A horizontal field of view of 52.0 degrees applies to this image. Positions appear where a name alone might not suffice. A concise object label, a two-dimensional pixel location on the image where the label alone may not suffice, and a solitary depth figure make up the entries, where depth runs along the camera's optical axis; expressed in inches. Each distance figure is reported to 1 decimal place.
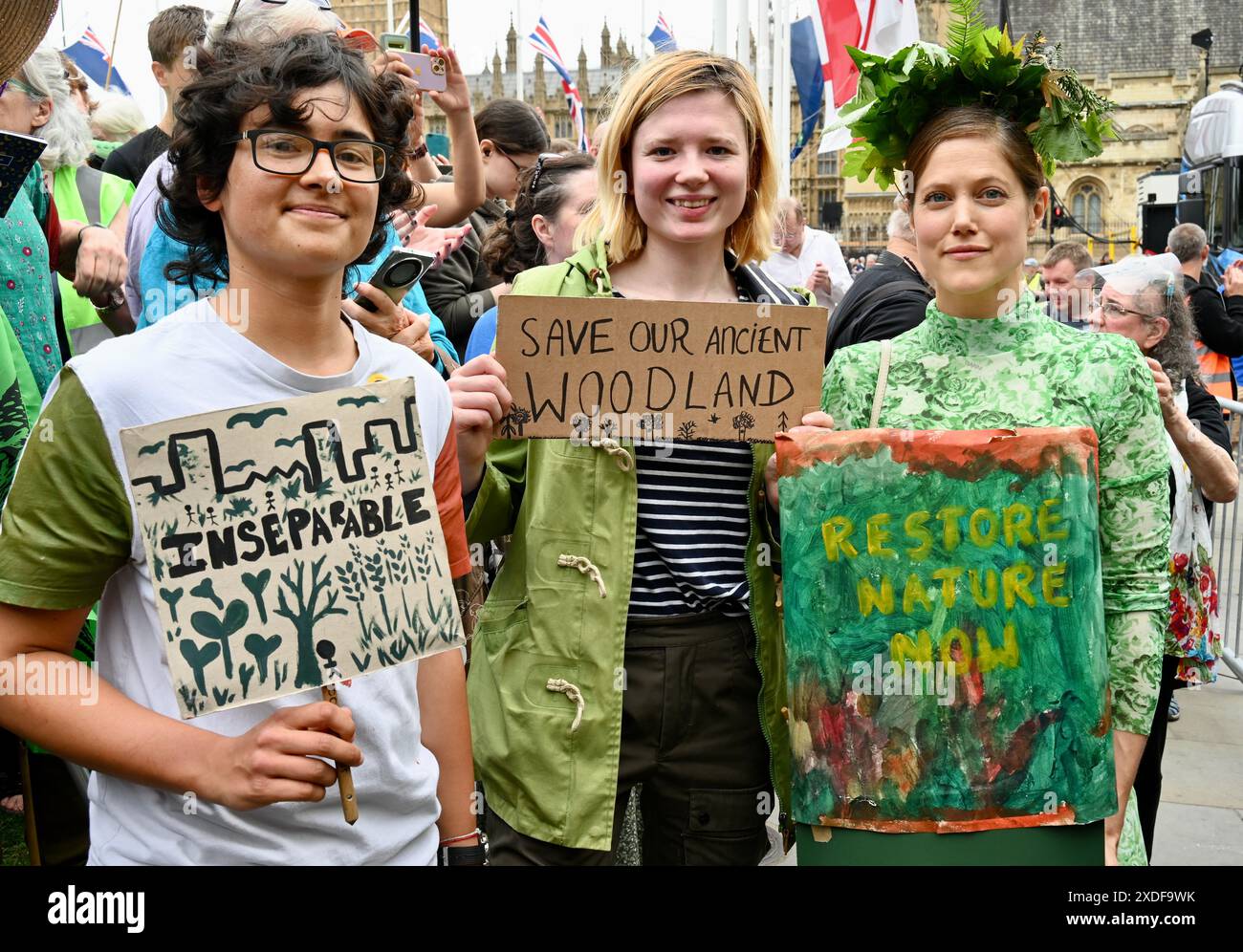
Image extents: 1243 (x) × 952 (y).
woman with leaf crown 86.2
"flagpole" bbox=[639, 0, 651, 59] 913.5
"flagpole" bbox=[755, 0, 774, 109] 616.0
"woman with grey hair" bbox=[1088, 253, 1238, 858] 154.3
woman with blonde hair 100.1
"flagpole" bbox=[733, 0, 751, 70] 564.2
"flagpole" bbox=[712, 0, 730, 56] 533.6
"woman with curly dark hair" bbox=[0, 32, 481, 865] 69.0
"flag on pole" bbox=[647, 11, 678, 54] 826.8
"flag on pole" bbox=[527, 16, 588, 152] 857.5
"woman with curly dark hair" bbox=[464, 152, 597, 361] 178.4
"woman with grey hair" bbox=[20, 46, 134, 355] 148.4
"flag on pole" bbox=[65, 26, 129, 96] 647.8
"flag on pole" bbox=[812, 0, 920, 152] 340.5
